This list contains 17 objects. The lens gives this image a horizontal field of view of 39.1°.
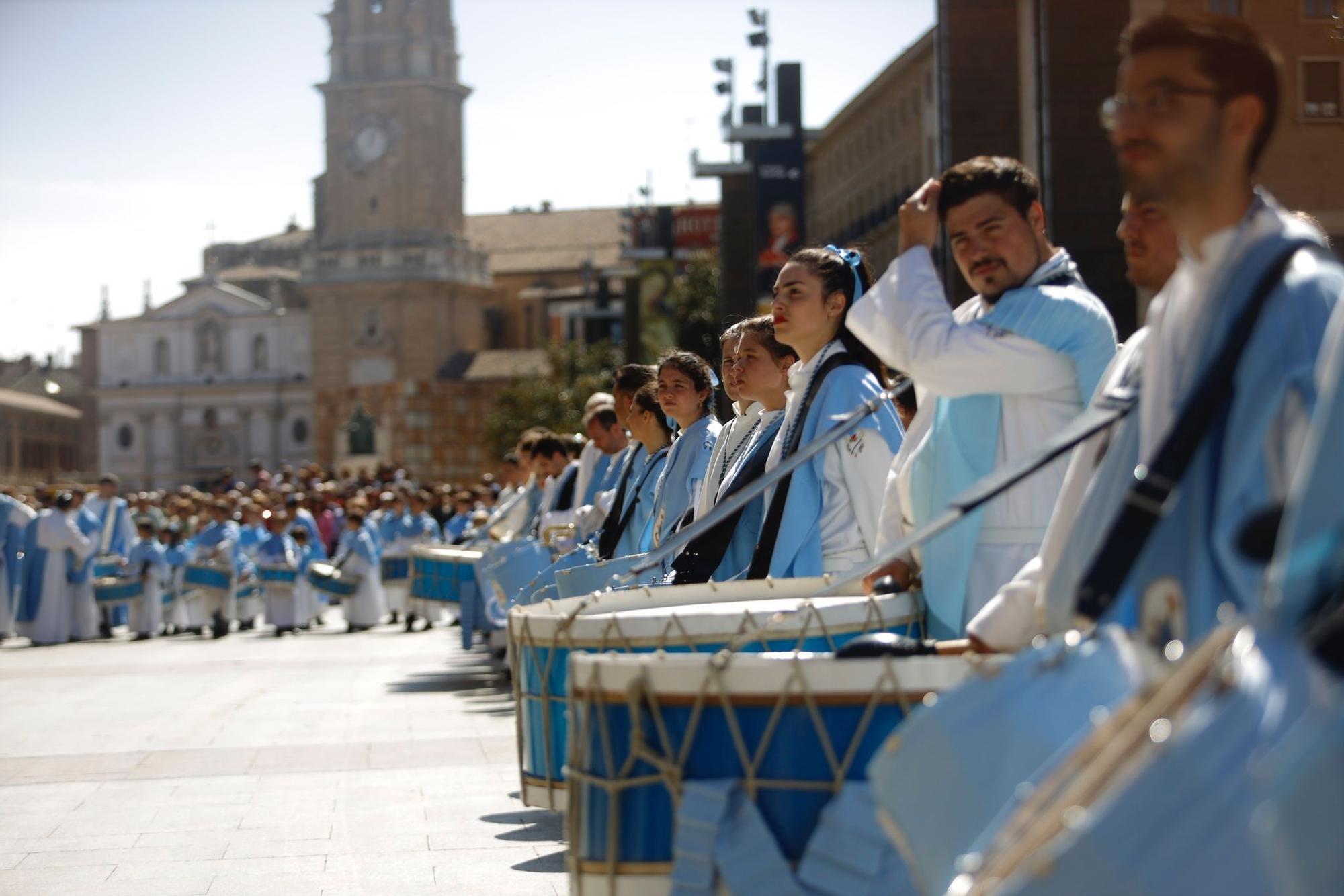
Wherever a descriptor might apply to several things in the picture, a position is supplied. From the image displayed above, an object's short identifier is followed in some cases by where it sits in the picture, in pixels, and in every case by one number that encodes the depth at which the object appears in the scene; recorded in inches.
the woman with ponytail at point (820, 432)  227.3
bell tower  4539.9
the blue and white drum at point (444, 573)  620.4
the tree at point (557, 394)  2541.8
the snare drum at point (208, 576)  1049.5
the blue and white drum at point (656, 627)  167.9
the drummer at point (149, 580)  1099.3
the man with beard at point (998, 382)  177.9
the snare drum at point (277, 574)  1059.9
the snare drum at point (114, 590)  1053.8
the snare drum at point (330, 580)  1051.9
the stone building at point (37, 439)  5017.2
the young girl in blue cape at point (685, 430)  322.3
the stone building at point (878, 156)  2445.1
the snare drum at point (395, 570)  989.8
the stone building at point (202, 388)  4849.9
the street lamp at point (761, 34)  1318.9
